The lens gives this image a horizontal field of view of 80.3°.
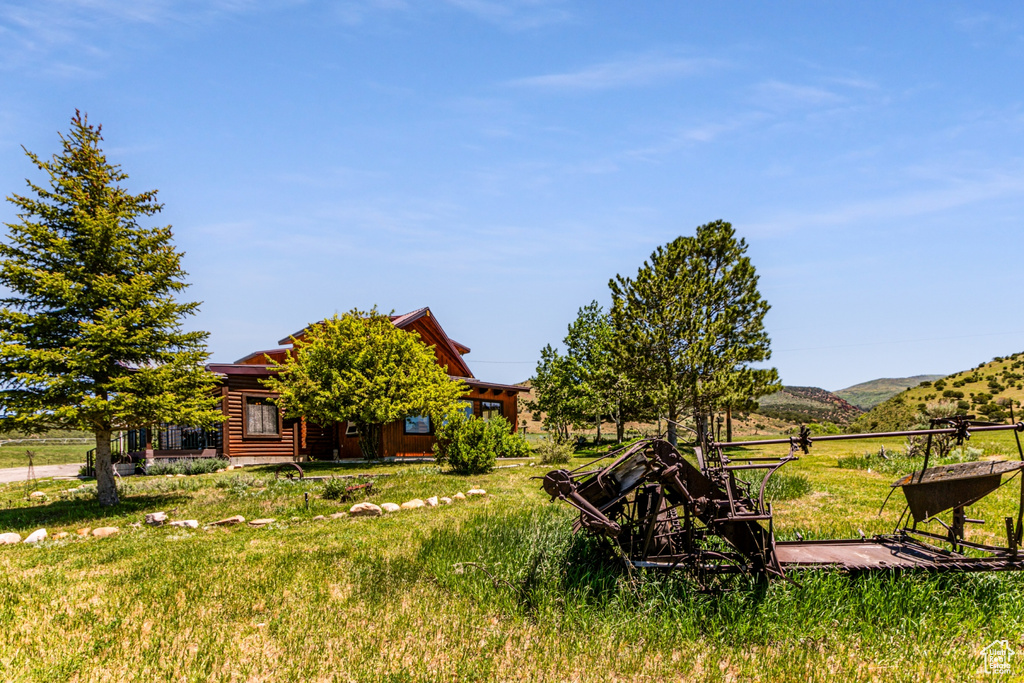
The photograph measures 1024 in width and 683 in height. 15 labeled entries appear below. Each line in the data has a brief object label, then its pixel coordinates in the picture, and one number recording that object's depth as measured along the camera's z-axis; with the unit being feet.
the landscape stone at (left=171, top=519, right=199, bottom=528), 40.09
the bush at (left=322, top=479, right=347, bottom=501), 49.19
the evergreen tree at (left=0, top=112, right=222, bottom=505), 44.45
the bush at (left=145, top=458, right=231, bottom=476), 75.41
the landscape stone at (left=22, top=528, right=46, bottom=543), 36.73
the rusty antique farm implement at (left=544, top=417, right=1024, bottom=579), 17.71
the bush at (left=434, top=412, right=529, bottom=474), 64.75
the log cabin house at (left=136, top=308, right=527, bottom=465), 87.51
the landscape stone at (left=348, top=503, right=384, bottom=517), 42.65
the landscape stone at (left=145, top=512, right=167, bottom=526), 41.22
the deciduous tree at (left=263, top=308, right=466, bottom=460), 78.28
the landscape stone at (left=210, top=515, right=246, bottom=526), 40.57
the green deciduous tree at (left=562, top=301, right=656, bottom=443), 107.76
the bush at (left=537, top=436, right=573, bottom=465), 75.87
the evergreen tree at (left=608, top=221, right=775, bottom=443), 94.84
